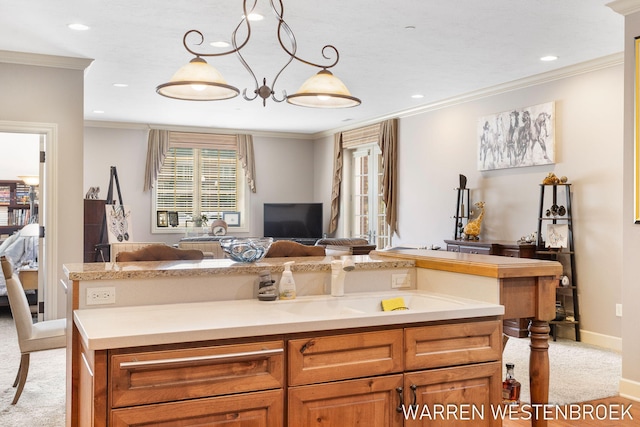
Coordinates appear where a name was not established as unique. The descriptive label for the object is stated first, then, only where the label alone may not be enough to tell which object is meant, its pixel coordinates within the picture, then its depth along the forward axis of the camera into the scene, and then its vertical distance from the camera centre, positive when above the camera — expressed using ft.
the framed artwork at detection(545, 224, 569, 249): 18.42 -0.64
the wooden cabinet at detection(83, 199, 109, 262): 23.62 -0.50
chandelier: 9.25 +2.07
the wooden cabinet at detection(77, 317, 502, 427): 6.18 -1.91
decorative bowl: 9.13 -0.55
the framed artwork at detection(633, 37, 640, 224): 12.56 +1.42
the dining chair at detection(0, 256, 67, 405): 12.30 -2.53
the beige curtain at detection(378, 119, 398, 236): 27.30 +2.03
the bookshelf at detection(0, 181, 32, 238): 31.68 +0.34
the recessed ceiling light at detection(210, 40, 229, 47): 16.25 +4.70
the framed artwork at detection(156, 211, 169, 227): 32.12 -0.27
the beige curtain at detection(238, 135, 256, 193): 33.99 +3.41
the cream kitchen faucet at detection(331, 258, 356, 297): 9.18 -0.95
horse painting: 19.33 +2.67
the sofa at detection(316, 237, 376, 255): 20.44 -1.13
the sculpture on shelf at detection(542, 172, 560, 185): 18.40 +1.10
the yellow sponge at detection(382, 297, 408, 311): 9.26 -1.41
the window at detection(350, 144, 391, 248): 29.40 +0.88
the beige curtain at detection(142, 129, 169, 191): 31.78 +3.13
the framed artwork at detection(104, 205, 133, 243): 25.10 -0.47
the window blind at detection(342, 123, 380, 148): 28.84 +3.96
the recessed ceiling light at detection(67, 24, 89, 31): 14.87 +4.70
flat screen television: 33.17 -0.40
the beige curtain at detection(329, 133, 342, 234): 32.12 +1.81
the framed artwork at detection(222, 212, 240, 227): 33.86 -0.26
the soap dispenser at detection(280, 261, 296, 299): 8.77 -1.07
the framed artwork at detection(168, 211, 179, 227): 32.32 -0.29
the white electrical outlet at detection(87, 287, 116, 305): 7.89 -1.11
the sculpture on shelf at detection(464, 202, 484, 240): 21.30 -0.51
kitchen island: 6.30 -1.37
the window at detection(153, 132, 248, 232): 32.76 +1.92
